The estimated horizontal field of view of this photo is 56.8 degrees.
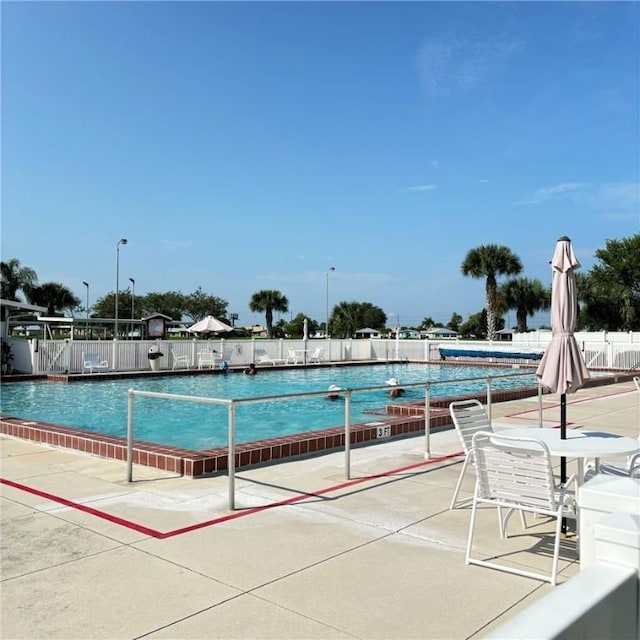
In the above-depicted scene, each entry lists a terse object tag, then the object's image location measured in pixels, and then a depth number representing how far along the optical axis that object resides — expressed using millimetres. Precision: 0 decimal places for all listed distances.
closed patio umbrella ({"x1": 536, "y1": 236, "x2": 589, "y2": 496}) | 5332
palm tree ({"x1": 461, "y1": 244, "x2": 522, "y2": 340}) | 42875
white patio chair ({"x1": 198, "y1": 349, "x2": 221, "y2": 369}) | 23298
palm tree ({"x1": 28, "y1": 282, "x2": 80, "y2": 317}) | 62775
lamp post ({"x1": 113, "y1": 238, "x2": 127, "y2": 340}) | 36038
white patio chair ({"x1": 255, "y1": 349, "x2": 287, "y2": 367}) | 25828
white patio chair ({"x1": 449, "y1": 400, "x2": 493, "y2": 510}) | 5543
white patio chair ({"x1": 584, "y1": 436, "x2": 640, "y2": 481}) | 4660
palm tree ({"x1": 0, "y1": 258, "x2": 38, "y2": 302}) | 56031
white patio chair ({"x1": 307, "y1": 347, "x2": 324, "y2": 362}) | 28089
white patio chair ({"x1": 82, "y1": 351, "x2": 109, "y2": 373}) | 20378
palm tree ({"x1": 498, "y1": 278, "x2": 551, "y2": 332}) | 51938
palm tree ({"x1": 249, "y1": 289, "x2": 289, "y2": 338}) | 69175
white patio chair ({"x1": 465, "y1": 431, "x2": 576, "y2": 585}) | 3832
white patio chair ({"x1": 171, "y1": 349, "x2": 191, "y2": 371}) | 22672
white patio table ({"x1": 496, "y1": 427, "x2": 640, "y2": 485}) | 4391
